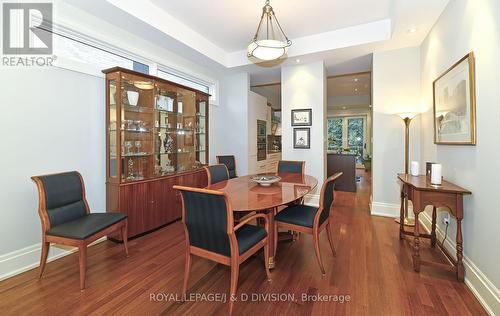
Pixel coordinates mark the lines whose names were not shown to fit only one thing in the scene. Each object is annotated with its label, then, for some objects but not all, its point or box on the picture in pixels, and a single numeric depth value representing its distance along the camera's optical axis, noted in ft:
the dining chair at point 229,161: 14.64
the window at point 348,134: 31.53
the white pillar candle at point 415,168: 9.01
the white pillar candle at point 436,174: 7.20
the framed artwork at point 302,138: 14.46
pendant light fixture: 8.20
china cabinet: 9.09
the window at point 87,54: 8.00
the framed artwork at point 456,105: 6.38
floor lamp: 11.18
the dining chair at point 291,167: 11.41
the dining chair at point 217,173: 9.23
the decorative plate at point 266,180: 8.14
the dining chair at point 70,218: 6.31
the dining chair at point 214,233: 5.09
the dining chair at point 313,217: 6.87
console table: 6.41
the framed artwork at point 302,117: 14.30
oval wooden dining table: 5.94
